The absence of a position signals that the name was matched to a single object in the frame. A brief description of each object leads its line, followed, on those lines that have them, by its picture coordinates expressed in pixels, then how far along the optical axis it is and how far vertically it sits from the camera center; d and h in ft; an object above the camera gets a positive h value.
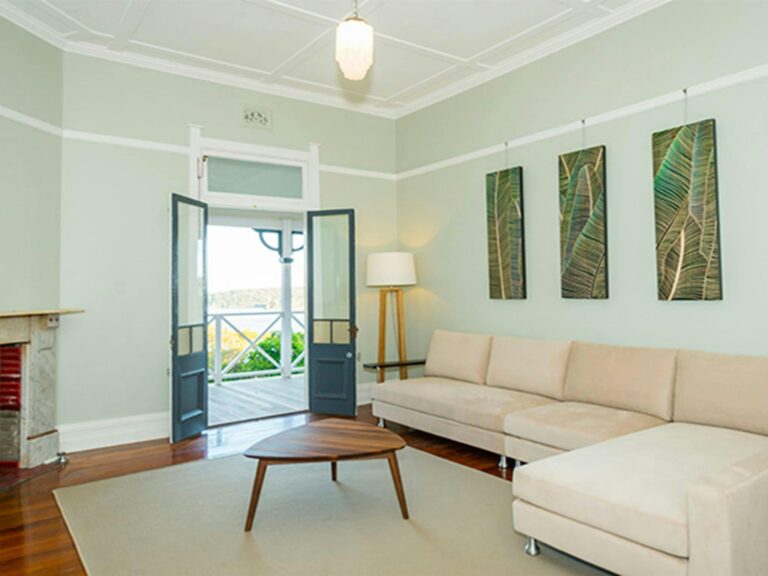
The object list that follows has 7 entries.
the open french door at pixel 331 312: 18.68 -0.41
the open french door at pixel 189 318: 15.46 -0.49
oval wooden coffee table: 9.64 -2.70
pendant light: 9.16 +4.27
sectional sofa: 6.73 -2.55
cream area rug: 8.39 -4.02
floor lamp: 18.63 +0.71
